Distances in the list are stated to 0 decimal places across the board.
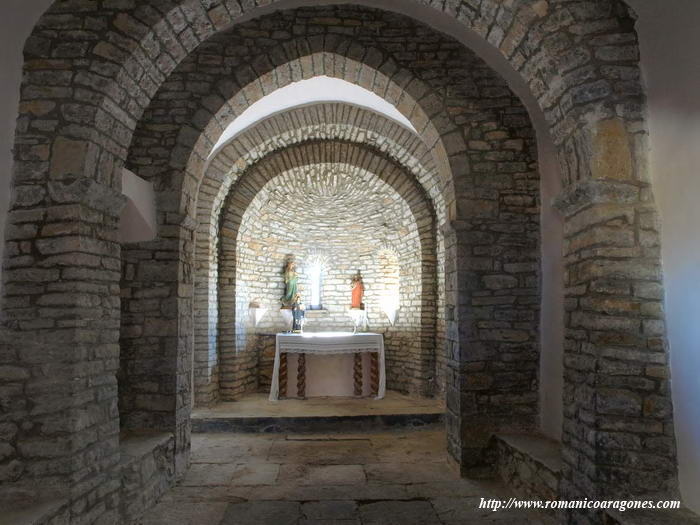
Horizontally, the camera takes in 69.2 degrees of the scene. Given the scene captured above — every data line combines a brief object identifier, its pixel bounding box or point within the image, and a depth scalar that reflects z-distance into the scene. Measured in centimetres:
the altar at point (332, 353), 859
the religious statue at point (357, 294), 1021
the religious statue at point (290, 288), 1001
